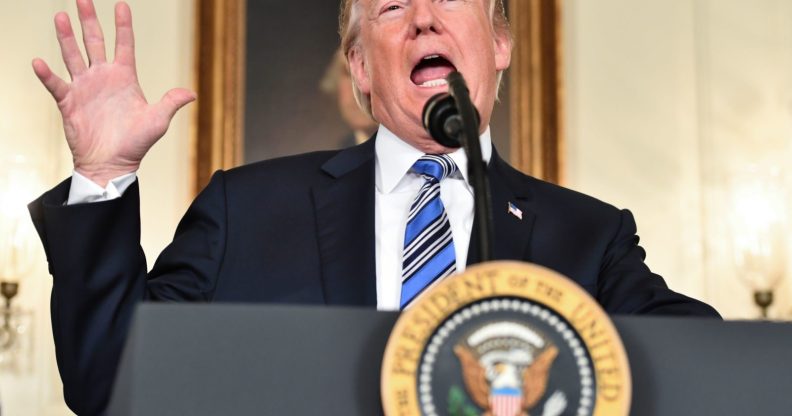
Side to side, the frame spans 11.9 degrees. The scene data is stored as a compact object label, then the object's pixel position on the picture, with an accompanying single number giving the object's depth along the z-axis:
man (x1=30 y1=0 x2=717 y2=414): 3.37
